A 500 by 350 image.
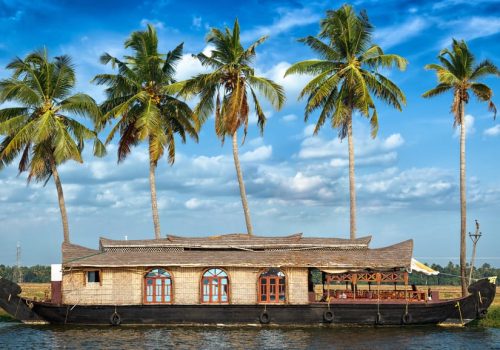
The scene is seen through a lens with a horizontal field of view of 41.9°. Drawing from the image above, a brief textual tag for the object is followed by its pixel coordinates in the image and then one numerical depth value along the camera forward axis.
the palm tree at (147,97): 32.81
